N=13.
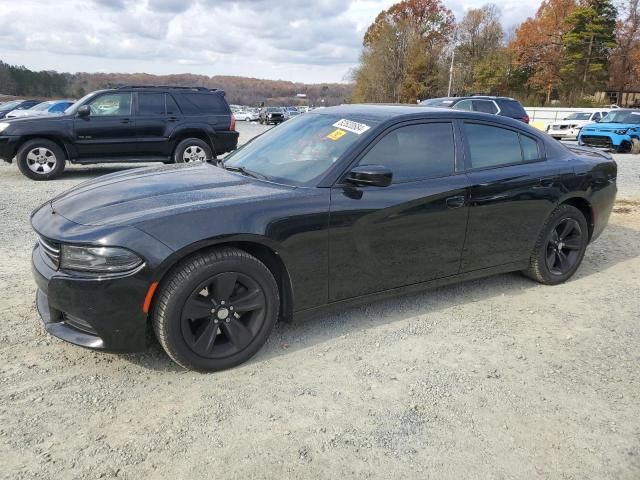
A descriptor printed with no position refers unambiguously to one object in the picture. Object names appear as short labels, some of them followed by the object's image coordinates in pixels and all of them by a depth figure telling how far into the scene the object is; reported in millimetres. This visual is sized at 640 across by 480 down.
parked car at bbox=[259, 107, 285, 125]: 38209
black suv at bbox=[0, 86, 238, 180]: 9383
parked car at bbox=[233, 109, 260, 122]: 47031
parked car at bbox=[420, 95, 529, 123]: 14836
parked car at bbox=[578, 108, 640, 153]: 17328
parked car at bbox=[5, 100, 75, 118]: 19031
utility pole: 52138
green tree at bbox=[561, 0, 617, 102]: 48375
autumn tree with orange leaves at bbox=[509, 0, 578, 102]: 52312
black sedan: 2795
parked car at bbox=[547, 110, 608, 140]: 22484
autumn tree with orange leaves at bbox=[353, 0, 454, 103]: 57031
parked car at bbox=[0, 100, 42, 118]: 23195
